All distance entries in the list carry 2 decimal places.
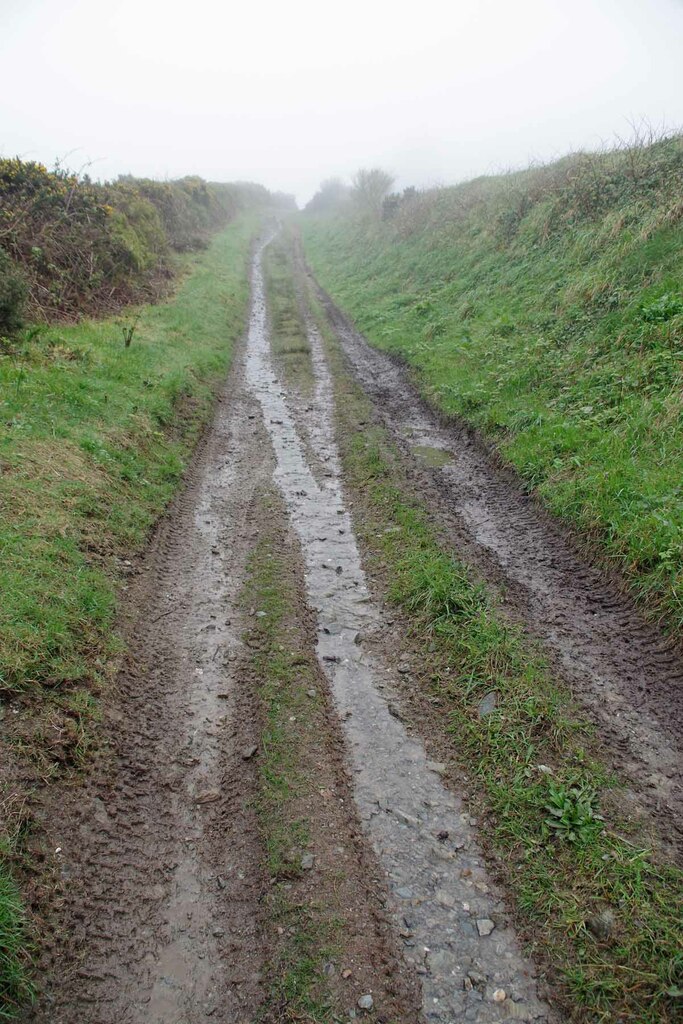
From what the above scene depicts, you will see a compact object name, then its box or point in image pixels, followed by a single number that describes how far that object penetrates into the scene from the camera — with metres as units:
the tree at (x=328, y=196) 57.31
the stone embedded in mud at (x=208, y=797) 4.73
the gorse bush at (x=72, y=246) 13.58
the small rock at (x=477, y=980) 3.56
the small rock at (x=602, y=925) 3.68
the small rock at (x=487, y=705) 5.29
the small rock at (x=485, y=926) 3.82
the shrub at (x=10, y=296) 11.24
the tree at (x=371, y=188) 35.81
